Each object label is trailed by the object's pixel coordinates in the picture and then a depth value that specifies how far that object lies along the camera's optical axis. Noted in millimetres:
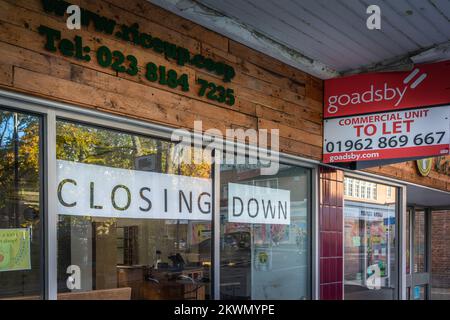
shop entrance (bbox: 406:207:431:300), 11016
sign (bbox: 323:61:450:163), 4559
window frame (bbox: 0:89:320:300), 3018
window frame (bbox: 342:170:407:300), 7195
